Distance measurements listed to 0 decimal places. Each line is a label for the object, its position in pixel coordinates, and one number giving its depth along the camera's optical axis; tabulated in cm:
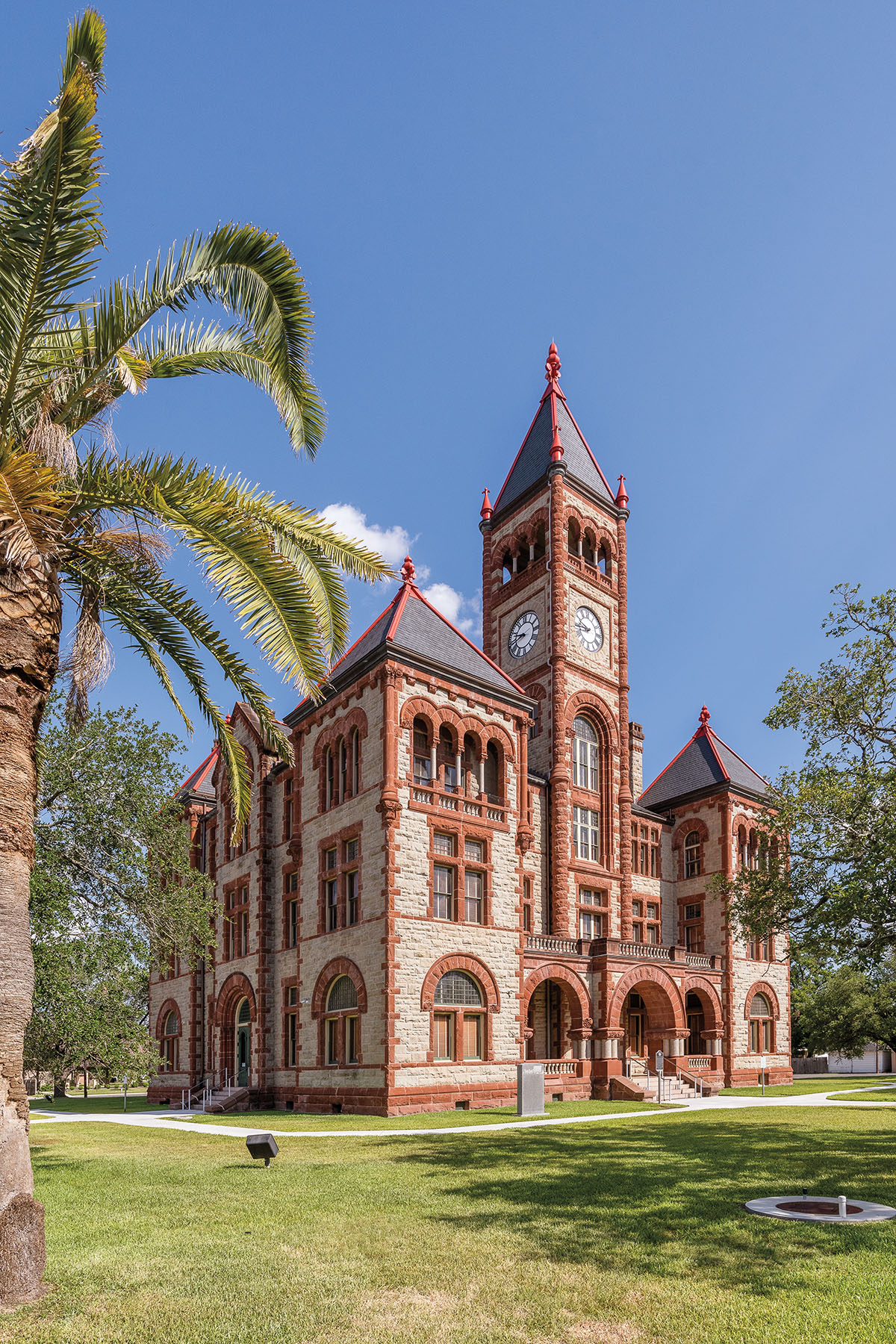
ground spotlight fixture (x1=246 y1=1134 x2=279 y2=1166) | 1475
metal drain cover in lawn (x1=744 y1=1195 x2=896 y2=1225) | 1047
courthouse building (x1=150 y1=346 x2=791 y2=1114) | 2900
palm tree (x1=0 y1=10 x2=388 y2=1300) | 888
